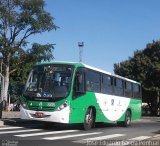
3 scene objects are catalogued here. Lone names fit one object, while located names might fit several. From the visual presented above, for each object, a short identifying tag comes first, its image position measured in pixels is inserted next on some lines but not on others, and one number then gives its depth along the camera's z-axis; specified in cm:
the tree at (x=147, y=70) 3607
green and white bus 1171
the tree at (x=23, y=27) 2532
